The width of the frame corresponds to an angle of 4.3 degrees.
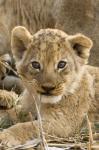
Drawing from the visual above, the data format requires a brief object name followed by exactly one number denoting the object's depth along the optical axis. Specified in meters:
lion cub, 6.69
